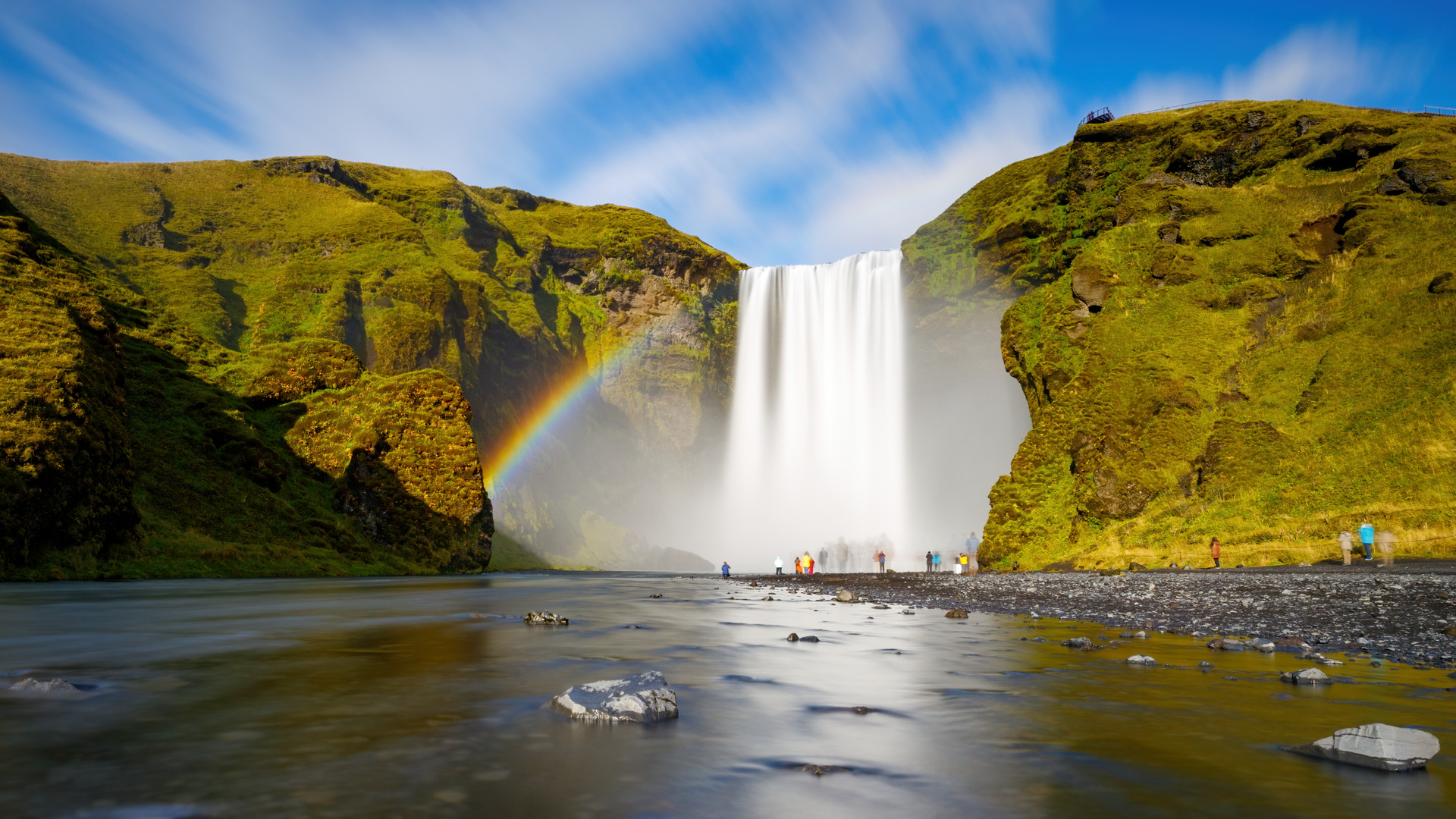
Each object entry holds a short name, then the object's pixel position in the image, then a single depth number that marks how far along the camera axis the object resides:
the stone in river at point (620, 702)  6.39
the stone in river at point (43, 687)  7.23
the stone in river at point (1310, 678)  8.18
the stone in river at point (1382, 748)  4.93
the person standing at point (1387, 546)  24.88
